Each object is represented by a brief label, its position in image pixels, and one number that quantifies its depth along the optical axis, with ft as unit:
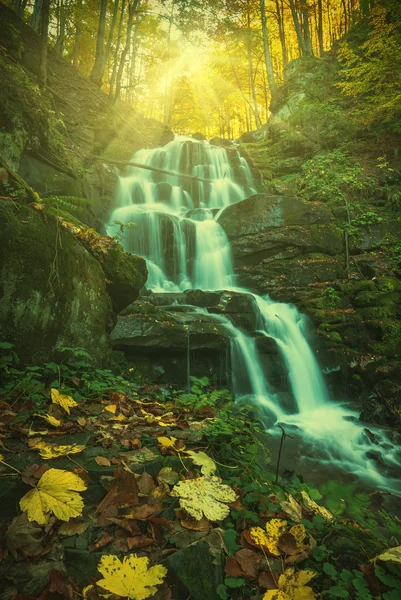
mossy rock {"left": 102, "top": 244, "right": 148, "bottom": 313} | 16.97
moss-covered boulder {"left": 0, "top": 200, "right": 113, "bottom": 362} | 10.63
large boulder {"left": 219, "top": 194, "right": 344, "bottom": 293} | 32.22
